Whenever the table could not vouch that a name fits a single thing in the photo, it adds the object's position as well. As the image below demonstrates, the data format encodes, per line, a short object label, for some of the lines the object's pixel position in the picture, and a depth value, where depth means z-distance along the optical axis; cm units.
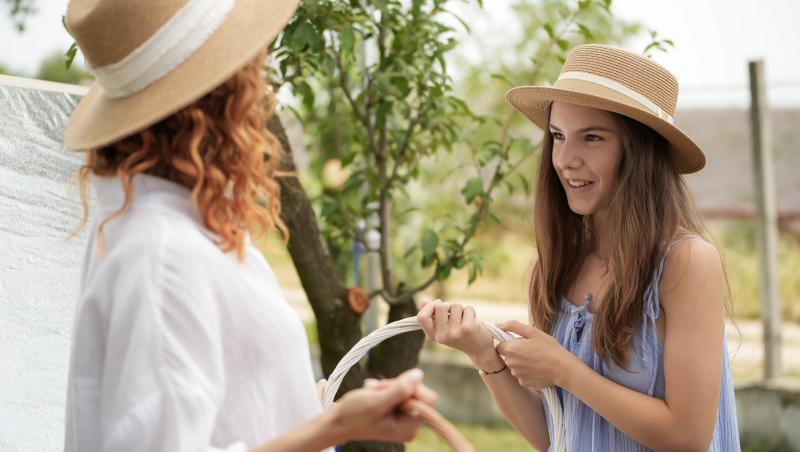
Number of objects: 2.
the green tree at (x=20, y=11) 336
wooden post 406
